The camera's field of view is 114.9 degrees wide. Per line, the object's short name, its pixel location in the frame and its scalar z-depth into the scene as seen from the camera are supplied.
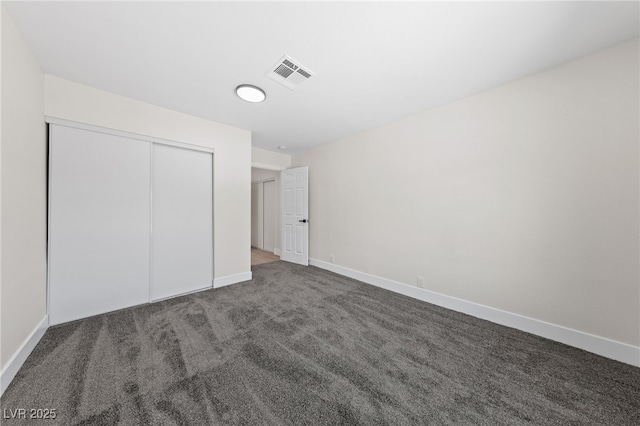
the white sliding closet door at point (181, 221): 2.69
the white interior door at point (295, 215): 4.33
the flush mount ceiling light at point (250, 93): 2.22
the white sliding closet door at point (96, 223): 2.09
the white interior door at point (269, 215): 5.51
